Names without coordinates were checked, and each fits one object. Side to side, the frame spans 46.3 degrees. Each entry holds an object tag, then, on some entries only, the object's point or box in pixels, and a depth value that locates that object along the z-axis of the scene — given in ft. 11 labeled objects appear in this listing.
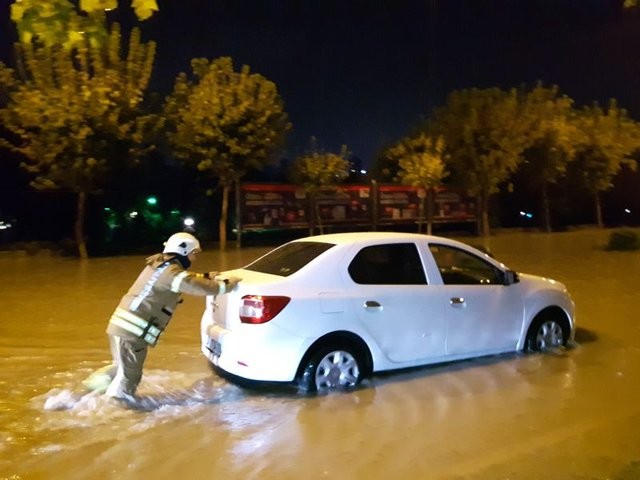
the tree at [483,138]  92.68
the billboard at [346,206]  79.10
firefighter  21.27
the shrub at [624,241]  72.95
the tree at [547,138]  98.99
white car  21.85
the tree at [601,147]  107.24
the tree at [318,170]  79.82
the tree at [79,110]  59.21
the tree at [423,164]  90.74
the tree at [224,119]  68.74
